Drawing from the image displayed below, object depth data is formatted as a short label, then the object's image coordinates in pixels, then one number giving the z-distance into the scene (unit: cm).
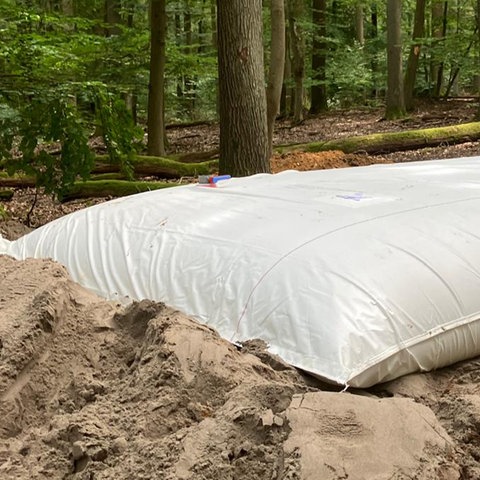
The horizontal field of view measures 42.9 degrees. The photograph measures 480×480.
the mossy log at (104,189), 708
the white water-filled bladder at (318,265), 241
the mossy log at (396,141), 943
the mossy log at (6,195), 733
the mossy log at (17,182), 805
